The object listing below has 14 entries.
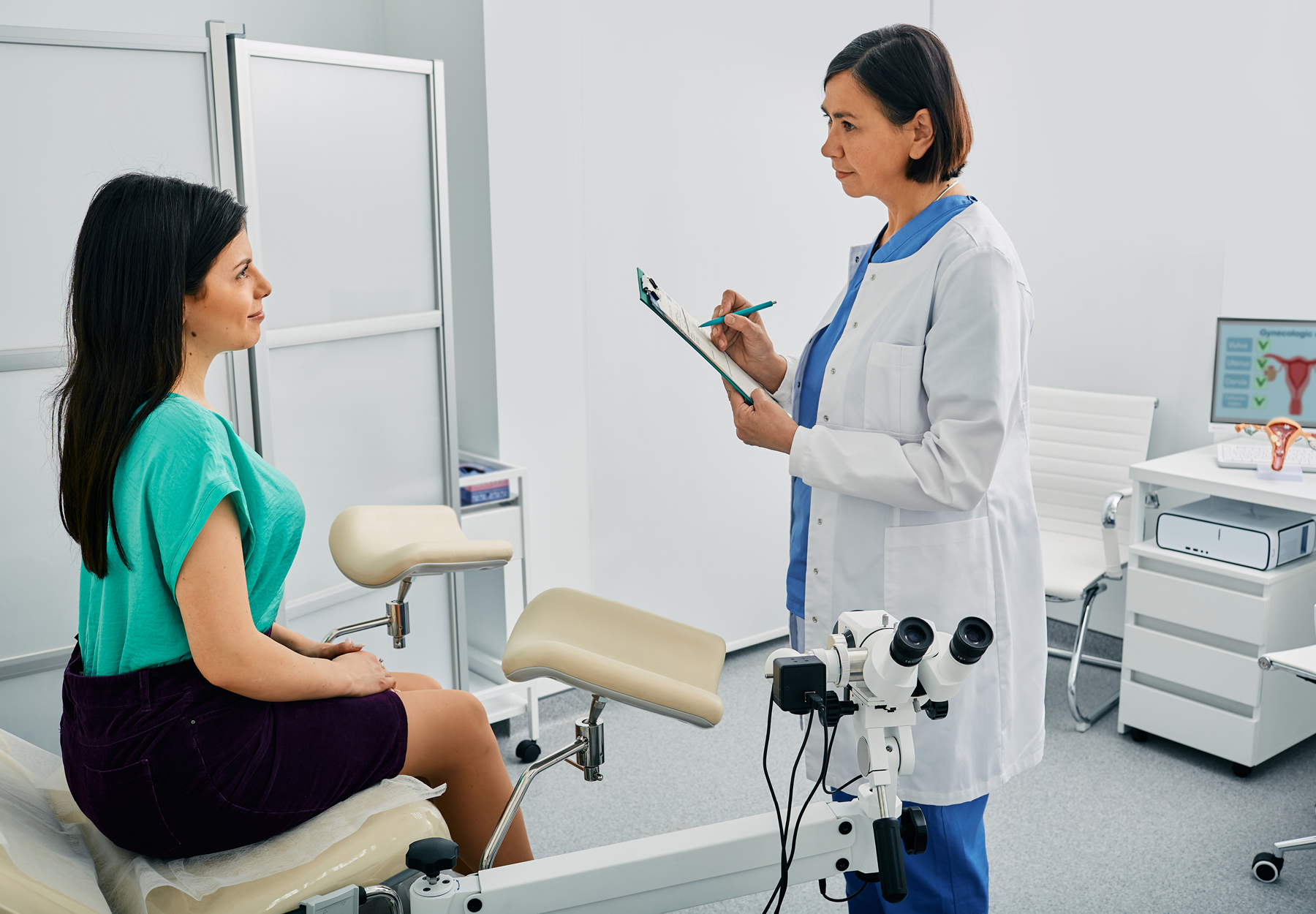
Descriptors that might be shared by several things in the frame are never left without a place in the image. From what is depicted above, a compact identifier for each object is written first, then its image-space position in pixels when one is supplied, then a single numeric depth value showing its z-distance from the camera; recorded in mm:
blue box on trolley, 2701
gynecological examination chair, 1135
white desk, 2553
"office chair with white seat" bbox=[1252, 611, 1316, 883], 2090
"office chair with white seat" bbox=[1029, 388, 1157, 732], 3094
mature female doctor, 1439
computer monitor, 2826
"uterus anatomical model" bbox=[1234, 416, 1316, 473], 2656
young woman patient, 1244
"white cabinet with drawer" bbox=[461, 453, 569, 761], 2730
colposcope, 1129
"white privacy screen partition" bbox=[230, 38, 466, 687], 2191
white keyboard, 2721
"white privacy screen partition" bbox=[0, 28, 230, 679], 1814
